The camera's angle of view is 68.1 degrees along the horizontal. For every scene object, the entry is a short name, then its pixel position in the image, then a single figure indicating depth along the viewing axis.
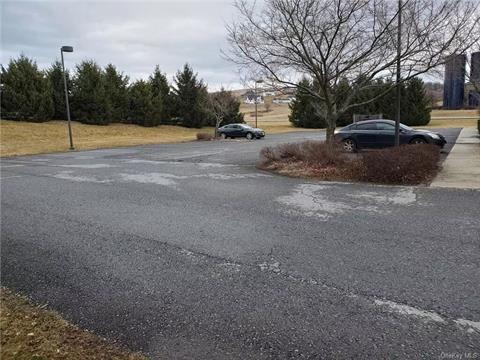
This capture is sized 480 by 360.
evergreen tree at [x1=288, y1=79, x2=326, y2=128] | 43.93
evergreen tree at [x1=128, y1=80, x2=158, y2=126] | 38.72
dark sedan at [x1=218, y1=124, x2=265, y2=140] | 29.64
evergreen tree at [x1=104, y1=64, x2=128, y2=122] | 37.37
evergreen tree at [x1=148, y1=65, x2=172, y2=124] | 39.66
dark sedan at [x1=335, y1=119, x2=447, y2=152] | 13.88
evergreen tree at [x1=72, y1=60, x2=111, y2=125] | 35.44
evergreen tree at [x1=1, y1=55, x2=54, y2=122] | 31.41
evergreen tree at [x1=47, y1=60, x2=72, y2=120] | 34.94
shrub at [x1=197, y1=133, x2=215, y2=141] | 29.86
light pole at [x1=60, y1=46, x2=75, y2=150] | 19.48
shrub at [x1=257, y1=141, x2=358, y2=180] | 9.77
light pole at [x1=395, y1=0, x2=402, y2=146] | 10.26
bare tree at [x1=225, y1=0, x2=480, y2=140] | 10.36
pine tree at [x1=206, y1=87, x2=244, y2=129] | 34.33
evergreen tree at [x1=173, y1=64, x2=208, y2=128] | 41.12
